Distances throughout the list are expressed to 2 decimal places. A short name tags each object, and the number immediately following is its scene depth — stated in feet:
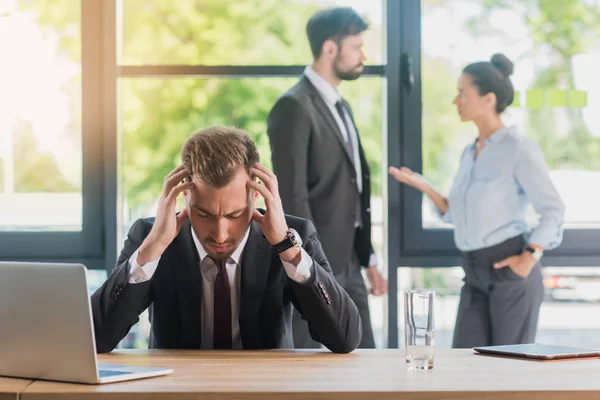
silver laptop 10.43
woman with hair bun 16.50
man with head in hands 12.34
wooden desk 10.32
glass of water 11.17
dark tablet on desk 11.65
